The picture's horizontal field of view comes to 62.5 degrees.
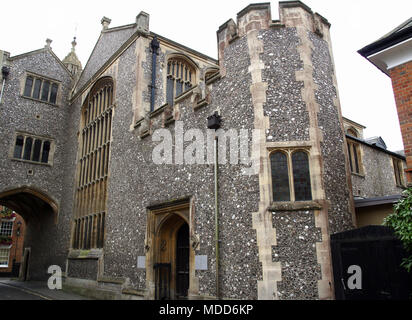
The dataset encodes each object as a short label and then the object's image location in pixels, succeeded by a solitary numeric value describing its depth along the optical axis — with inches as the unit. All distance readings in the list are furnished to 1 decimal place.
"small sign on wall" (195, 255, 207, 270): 323.3
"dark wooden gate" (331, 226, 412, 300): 226.7
